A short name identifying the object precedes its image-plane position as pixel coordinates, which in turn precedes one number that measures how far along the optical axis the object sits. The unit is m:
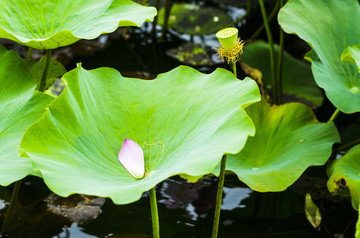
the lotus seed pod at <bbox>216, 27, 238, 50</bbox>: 3.02
